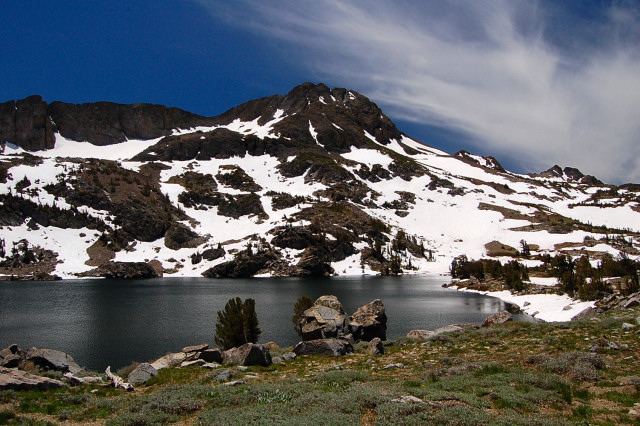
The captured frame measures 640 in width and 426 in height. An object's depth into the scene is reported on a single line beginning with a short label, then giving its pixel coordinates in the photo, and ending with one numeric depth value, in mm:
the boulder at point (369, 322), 36156
